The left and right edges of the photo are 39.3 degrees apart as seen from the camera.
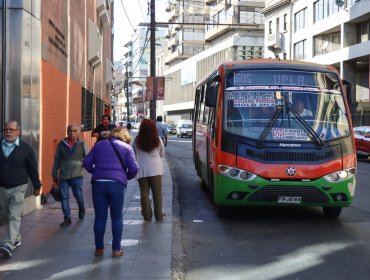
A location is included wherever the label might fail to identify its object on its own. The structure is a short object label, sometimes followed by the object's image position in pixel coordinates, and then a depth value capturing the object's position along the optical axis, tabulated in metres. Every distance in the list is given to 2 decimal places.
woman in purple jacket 6.16
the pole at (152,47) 21.44
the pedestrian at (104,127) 12.53
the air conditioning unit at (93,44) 19.22
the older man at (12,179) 6.17
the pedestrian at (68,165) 8.28
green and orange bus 8.39
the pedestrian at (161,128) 20.33
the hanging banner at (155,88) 20.41
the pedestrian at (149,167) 8.58
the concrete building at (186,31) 91.38
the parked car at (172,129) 67.25
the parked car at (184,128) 54.78
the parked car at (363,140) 23.06
